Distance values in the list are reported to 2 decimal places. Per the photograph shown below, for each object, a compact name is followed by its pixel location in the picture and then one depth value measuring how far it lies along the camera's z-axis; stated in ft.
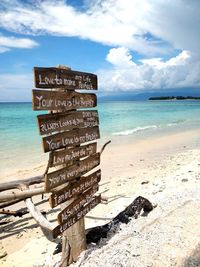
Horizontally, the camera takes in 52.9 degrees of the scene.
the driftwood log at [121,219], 10.10
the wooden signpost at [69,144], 7.64
